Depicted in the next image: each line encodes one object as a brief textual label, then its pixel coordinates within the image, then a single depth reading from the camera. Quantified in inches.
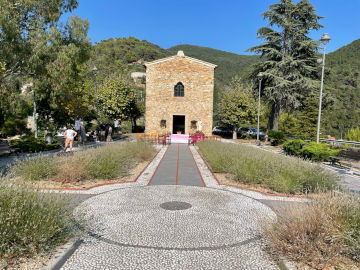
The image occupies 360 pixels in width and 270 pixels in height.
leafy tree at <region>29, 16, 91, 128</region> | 446.6
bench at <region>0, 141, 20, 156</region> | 550.1
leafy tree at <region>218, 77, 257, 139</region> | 1096.2
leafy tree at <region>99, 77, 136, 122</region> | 1210.6
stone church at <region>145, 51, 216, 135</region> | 1087.0
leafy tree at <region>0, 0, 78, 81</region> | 385.7
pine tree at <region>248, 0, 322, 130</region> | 965.8
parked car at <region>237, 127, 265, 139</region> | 1193.2
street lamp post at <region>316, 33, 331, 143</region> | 469.2
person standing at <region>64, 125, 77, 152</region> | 552.1
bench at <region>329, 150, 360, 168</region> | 437.1
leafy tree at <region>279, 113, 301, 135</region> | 1390.3
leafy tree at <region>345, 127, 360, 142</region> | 857.8
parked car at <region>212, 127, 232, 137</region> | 1348.4
